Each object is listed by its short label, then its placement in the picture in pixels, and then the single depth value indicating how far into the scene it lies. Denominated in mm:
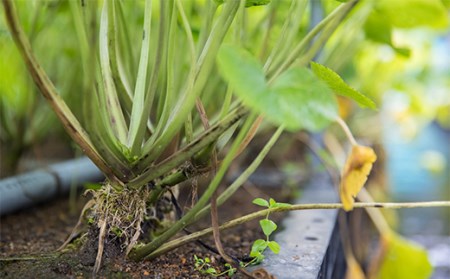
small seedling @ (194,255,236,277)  682
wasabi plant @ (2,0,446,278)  572
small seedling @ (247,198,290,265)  672
